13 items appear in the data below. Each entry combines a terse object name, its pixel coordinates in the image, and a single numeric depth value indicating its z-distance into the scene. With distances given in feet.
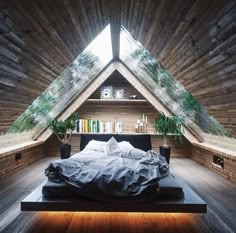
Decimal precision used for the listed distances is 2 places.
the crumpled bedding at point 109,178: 5.97
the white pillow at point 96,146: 10.52
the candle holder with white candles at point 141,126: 15.09
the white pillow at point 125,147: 9.68
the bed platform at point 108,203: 5.96
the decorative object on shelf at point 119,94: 14.73
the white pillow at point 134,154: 9.01
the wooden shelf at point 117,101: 14.44
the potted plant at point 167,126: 12.94
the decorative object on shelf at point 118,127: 14.64
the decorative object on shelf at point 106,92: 14.58
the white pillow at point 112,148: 9.54
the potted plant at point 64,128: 13.09
